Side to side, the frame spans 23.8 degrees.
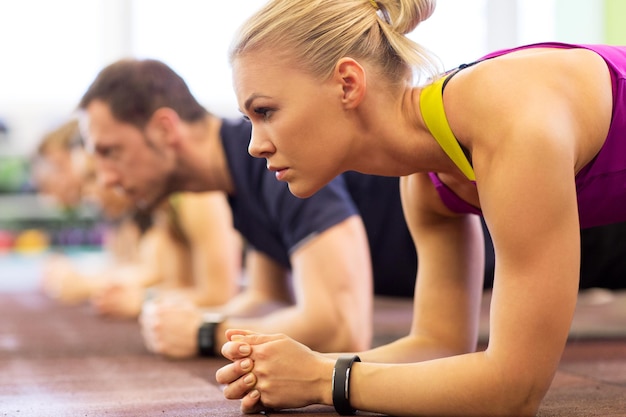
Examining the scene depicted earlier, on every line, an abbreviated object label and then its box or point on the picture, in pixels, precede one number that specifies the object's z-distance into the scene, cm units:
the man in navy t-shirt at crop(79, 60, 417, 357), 234
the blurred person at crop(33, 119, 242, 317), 339
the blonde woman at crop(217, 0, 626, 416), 167
